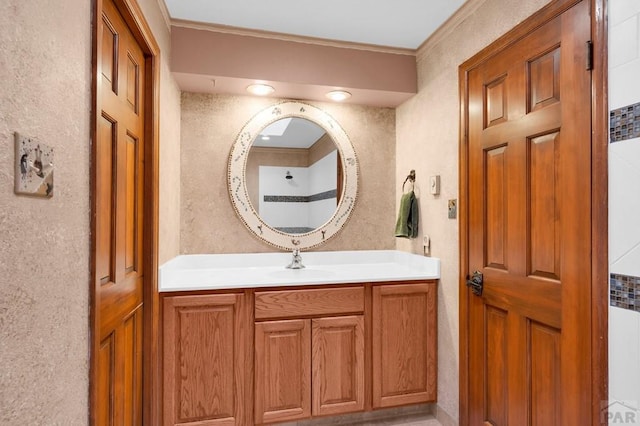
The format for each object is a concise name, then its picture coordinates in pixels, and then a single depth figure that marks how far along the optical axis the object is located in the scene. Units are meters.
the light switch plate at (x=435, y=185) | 2.25
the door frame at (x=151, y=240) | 1.79
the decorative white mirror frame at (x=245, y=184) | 2.55
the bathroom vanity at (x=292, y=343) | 1.94
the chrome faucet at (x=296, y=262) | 2.50
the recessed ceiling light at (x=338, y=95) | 2.48
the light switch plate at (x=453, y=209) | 2.07
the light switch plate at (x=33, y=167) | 0.73
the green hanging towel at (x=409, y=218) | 2.48
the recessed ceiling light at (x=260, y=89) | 2.38
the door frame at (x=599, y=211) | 1.21
